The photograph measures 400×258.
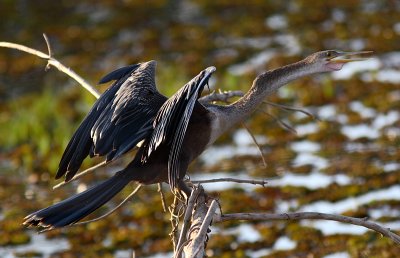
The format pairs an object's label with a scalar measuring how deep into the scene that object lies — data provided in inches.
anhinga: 349.4
